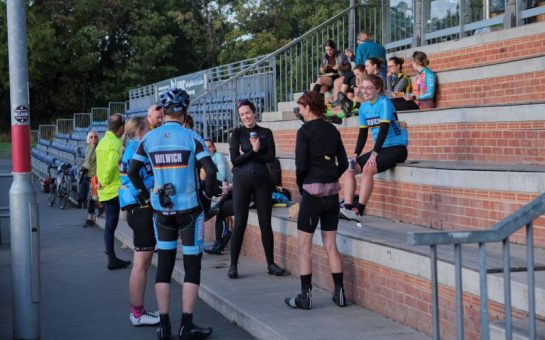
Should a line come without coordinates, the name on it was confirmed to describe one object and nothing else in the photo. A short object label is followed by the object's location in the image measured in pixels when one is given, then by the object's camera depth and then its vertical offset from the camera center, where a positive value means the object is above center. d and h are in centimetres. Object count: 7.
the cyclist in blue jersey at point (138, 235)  795 -106
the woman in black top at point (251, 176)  928 -63
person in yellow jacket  1072 -71
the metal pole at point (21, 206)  712 -70
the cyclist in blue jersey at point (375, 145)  901 -30
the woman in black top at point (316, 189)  771 -64
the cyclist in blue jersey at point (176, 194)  713 -61
